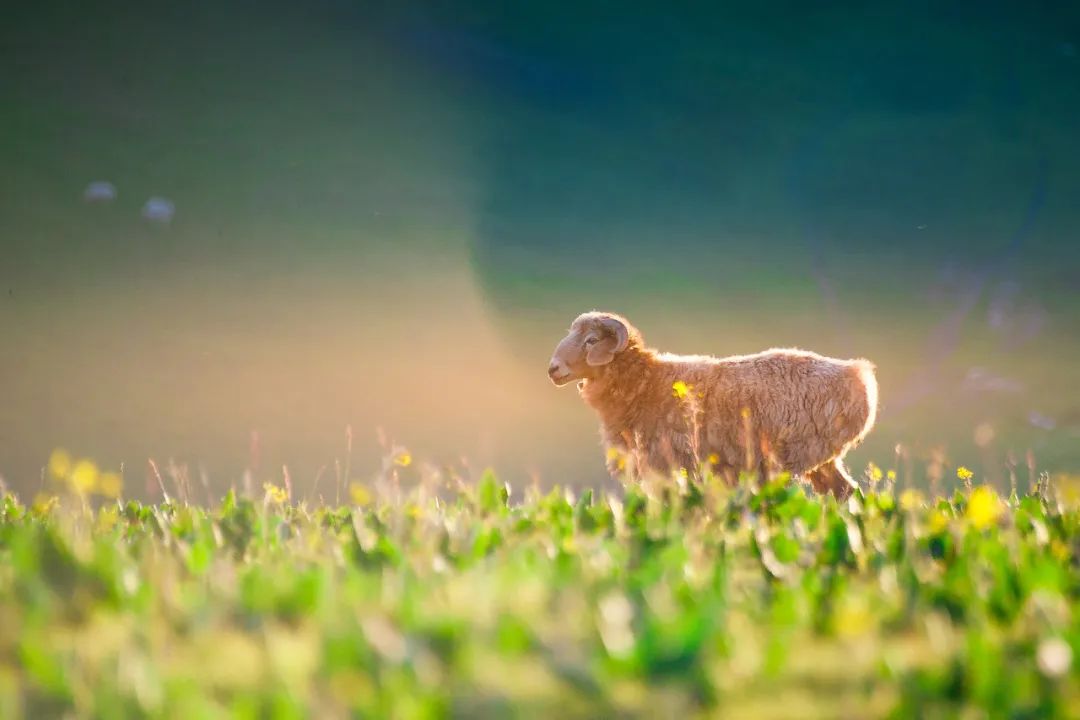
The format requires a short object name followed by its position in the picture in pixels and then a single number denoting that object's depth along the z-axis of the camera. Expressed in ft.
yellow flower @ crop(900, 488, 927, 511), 48.79
